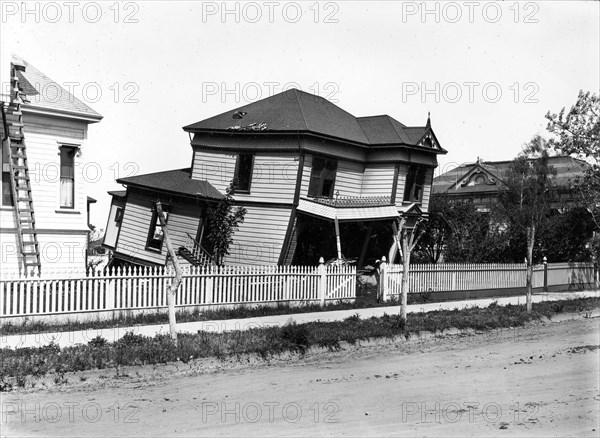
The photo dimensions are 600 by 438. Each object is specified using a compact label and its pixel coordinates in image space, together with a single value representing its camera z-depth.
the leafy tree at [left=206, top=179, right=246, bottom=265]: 26.92
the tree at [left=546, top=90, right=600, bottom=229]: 31.08
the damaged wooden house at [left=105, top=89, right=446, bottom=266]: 27.02
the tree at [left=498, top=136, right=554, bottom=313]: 24.14
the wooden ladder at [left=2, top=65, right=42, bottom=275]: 18.78
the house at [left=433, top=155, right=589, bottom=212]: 46.62
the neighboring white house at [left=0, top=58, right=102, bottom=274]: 19.05
